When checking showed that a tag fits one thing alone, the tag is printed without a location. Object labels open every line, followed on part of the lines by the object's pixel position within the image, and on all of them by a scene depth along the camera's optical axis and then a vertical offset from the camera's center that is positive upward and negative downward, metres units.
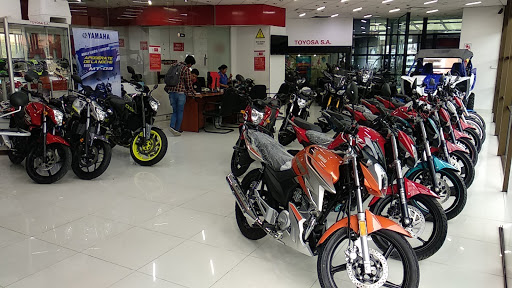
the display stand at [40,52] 5.87 +0.21
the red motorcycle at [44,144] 4.52 -0.86
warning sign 10.99 +0.83
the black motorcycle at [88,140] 4.72 -0.86
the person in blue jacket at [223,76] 9.54 -0.23
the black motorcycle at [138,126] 5.37 -0.79
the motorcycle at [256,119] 4.54 -0.64
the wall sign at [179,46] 9.93 +0.48
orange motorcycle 2.16 -0.88
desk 7.84 -0.90
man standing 7.34 -0.43
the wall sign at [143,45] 9.36 +0.48
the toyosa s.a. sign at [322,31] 15.32 +1.32
